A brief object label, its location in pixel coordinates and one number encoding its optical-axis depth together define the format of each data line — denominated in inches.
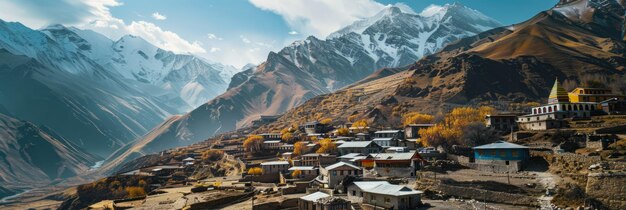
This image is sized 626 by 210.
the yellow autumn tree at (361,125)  4441.4
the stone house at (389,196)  1689.2
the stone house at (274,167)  3198.8
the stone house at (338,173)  2208.7
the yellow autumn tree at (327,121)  5900.6
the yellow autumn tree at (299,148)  3782.2
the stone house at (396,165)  2229.9
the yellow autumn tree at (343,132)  4389.0
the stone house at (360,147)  3164.4
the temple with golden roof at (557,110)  2965.1
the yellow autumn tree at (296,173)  2854.8
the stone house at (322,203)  1706.4
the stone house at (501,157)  2097.7
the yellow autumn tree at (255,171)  3282.5
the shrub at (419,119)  4372.5
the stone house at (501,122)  3159.5
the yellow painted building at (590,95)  3316.9
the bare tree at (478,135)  2859.3
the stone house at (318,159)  3043.8
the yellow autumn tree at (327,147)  3529.5
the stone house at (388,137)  3450.5
